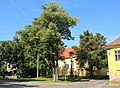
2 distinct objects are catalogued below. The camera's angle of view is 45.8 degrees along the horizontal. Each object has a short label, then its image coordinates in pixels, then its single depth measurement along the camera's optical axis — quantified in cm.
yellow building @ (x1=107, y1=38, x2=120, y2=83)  2067
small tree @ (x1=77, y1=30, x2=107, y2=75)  3180
